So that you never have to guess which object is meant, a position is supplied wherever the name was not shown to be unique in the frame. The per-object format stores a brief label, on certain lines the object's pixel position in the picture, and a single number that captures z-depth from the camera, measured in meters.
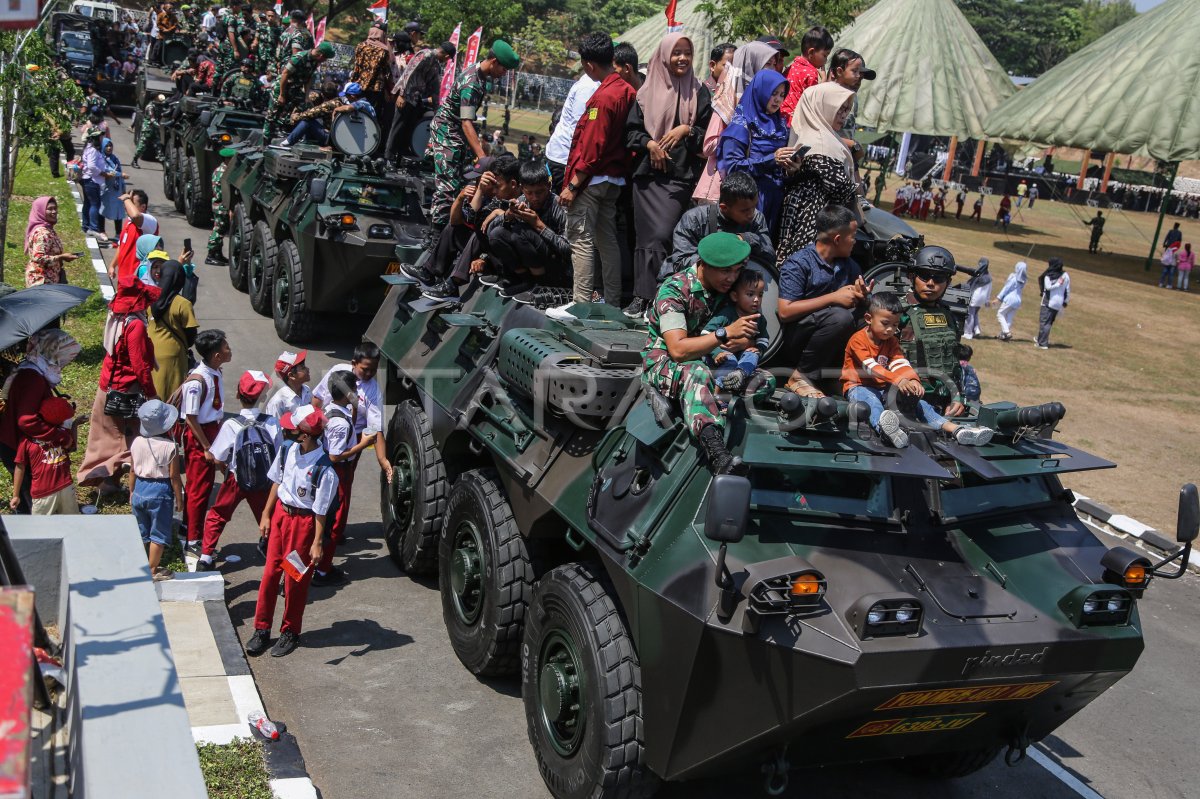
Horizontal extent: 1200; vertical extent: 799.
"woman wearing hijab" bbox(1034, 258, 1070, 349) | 17.80
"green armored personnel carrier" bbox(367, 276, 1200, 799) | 4.25
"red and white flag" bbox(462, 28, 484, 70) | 11.57
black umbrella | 5.50
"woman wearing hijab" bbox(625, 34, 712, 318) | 7.29
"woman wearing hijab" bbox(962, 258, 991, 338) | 18.03
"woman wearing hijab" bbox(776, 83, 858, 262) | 6.71
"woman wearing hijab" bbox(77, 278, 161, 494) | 7.36
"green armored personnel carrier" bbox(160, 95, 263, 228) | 15.39
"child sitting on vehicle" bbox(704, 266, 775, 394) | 4.93
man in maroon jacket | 7.38
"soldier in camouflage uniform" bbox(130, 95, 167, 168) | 20.09
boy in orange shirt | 5.32
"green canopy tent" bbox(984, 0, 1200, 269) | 24.81
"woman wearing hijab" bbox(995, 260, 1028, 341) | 18.17
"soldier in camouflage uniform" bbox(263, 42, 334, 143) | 13.88
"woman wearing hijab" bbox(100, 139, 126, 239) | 15.66
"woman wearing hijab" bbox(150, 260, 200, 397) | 8.31
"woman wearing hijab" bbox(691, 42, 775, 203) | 7.17
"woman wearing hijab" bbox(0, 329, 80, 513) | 6.60
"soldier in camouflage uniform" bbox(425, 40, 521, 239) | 9.40
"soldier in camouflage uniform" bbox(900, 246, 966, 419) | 5.84
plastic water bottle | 5.39
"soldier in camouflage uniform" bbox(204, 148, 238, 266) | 14.30
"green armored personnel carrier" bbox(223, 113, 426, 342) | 11.11
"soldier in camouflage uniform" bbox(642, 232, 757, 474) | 4.76
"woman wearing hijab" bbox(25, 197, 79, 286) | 10.57
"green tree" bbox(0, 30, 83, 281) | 10.25
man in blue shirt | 5.73
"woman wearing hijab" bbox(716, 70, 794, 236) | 6.67
